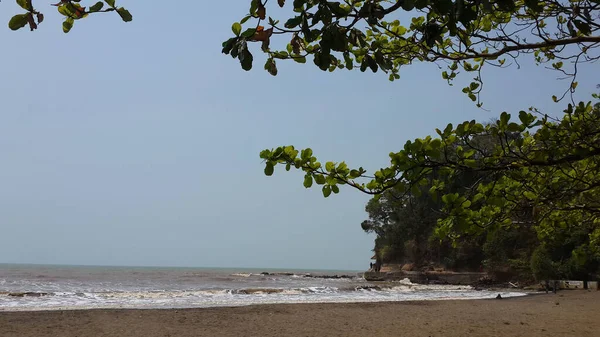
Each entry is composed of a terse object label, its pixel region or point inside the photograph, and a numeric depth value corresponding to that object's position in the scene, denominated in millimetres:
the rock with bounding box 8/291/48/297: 22047
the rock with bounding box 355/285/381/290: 30375
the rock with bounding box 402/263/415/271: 47122
